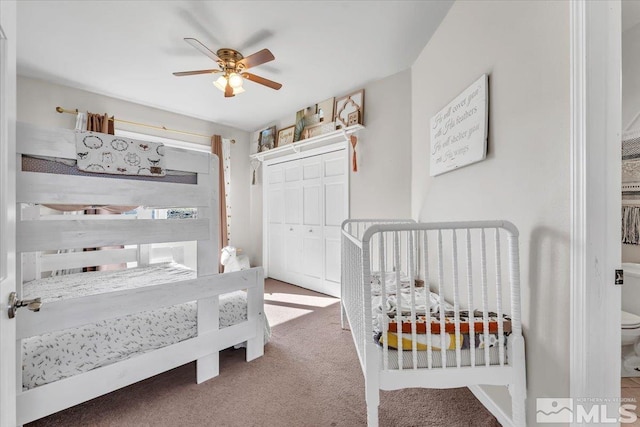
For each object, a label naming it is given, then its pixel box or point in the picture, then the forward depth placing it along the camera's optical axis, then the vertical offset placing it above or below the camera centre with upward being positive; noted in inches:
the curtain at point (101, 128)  113.3 +36.6
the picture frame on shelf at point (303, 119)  138.1 +48.3
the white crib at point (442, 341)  43.1 -20.8
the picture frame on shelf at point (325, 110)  129.8 +50.0
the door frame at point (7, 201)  28.3 +1.3
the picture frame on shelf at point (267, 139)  160.7 +44.2
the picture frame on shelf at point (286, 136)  149.6 +43.2
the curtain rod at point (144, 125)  111.8 +43.1
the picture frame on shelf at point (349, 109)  117.8 +46.5
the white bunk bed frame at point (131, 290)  46.7 -15.1
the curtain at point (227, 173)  161.9 +23.9
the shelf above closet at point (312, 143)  120.0 +34.7
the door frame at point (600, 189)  36.1 +3.2
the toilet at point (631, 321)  59.7 -24.5
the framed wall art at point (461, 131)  58.1 +20.1
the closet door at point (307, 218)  130.9 -2.9
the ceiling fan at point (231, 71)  84.6 +45.9
